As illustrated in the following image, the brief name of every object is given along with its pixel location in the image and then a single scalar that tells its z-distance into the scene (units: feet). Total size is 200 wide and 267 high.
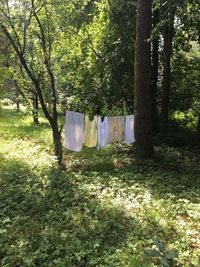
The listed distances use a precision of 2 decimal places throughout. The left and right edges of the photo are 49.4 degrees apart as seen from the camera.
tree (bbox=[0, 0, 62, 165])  15.69
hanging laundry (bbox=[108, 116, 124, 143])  16.29
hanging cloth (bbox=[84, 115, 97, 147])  15.81
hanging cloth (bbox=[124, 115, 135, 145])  16.93
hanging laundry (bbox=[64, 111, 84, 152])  15.81
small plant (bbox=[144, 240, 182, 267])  5.35
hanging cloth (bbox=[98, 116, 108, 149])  15.78
